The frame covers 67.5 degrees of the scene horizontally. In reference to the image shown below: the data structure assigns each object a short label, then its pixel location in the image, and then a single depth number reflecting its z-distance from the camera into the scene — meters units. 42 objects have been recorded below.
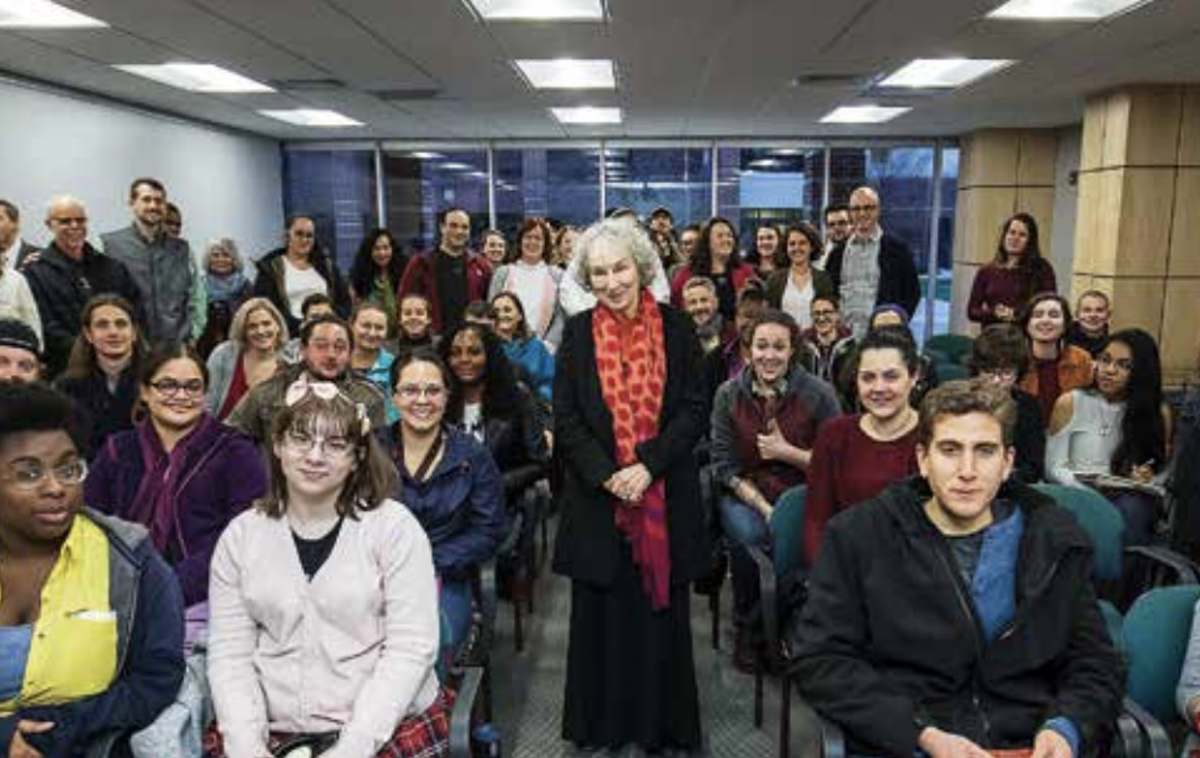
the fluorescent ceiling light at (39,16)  4.38
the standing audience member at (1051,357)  3.94
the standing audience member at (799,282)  5.13
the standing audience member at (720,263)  5.42
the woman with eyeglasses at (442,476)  2.72
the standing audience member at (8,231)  4.28
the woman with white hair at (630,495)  2.54
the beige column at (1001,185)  9.67
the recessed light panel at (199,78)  6.12
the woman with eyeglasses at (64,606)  1.70
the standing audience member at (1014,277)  5.48
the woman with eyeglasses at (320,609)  1.89
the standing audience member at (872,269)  5.29
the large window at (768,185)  11.21
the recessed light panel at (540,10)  4.36
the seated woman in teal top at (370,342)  3.83
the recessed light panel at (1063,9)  4.31
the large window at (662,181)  11.33
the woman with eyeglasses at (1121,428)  3.61
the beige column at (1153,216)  6.59
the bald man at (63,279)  4.40
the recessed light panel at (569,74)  5.91
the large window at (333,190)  11.39
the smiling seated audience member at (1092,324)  4.57
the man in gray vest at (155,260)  5.02
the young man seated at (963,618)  1.83
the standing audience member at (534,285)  5.43
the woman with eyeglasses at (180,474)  2.41
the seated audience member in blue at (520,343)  4.35
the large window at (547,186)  11.34
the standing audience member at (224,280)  6.33
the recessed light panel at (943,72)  5.90
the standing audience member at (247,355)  3.65
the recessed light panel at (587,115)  8.22
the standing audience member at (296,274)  5.41
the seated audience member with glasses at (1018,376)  3.28
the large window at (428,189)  11.41
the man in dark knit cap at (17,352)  2.86
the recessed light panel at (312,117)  8.39
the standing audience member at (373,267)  6.08
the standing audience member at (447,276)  5.40
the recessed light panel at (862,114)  8.19
